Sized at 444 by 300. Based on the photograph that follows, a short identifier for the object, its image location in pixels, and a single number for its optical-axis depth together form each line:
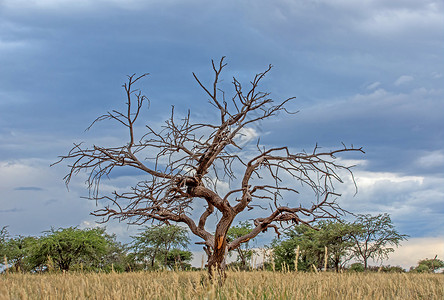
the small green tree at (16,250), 27.89
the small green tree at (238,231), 27.62
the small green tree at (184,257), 30.92
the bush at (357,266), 30.95
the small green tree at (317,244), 26.86
